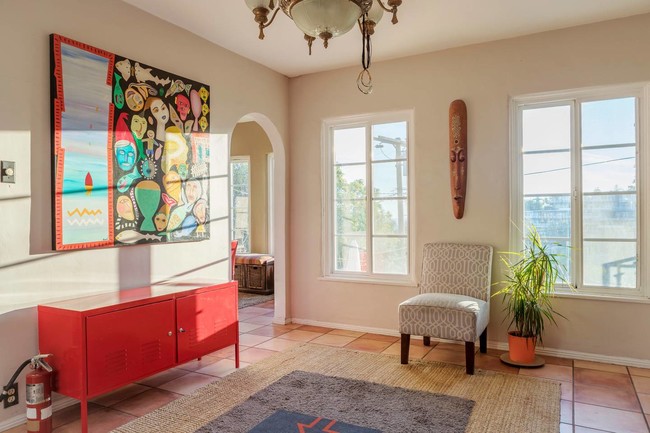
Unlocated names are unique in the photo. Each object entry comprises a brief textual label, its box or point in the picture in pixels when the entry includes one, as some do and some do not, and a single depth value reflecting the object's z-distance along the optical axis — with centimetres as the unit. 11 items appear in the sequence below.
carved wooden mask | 418
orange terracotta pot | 359
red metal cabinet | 254
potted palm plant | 360
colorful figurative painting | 288
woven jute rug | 265
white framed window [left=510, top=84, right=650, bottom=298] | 367
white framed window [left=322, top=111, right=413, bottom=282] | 458
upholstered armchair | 342
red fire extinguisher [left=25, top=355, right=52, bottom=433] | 244
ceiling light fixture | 190
